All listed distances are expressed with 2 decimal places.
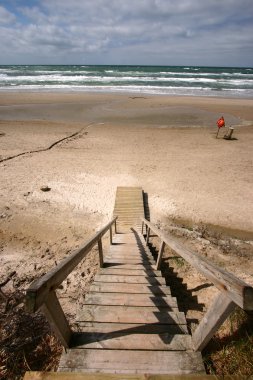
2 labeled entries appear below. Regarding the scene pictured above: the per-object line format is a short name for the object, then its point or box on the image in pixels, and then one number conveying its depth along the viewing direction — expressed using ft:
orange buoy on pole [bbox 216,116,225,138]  55.21
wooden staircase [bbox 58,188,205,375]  7.38
